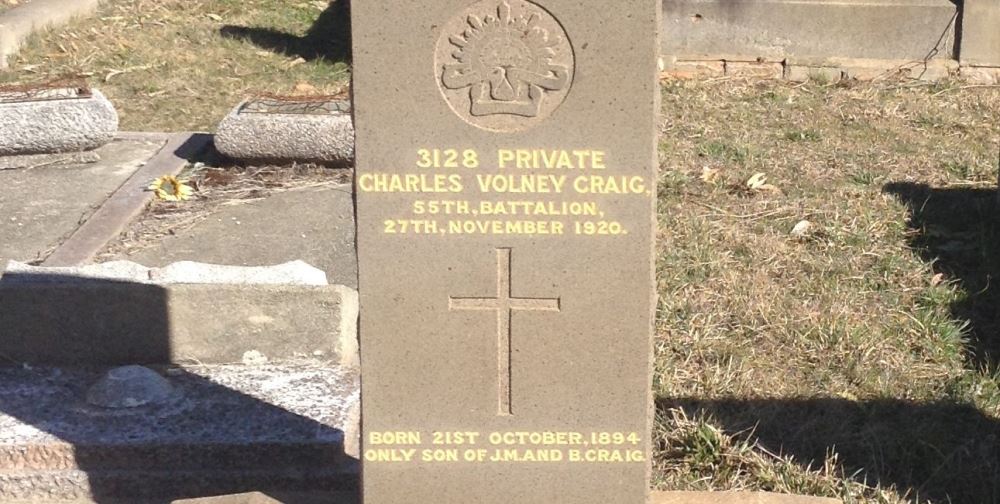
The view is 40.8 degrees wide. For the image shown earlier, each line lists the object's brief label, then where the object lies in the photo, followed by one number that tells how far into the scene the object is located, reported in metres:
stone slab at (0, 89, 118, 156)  7.47
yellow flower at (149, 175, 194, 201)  7.13
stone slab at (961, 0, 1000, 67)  9.13
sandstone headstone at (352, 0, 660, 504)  3.22
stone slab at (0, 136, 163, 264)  6.37
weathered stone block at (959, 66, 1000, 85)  9.21
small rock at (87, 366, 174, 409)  4.32
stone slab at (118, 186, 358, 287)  6.18
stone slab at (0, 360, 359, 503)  4.05
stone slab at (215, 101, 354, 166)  7.41
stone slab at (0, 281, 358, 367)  4.55
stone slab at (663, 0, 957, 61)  9.23
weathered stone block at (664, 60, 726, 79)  9.44
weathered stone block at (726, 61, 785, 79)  9.37
